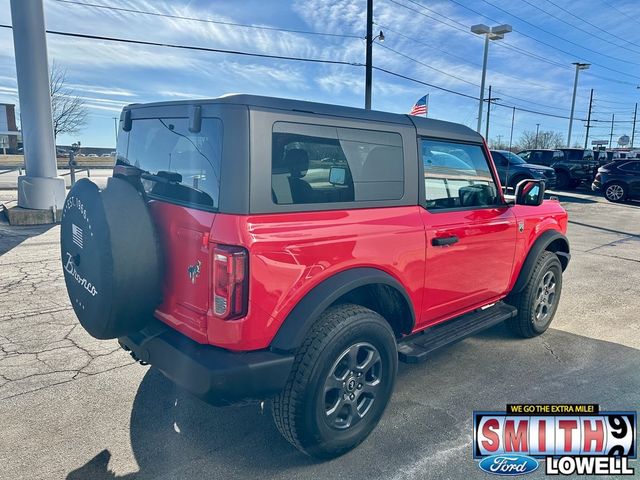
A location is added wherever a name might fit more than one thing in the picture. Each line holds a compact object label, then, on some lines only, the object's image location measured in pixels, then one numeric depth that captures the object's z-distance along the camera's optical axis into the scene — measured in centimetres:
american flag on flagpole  1758
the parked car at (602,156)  2204
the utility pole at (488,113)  3024
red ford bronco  218
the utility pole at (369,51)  1656
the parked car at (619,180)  1652
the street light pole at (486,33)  2020
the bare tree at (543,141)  7456
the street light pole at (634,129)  7977
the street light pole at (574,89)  3294
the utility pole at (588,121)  6042
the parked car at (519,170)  1652
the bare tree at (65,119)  4394
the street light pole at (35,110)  826
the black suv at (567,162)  2022
